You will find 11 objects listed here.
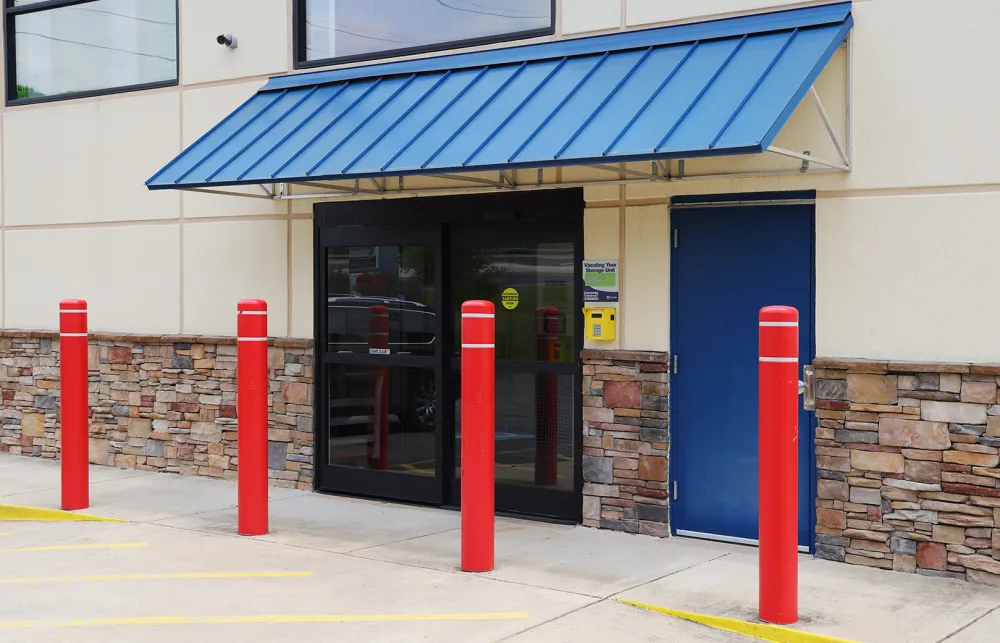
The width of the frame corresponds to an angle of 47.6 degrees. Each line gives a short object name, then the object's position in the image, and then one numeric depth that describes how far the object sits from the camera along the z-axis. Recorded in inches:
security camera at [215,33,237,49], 410.0
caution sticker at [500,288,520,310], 350.3
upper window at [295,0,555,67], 355.3
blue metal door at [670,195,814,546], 302.0
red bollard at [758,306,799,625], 235.3
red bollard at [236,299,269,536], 322.0
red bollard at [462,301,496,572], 275.7
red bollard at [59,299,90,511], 358.0
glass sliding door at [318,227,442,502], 370.6
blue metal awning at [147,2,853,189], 276.4
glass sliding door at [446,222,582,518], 341.1
